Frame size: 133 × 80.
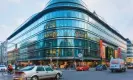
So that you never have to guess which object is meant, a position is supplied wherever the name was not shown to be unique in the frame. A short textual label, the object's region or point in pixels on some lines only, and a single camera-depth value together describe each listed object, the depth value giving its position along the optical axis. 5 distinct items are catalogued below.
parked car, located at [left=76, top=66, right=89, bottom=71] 20.53
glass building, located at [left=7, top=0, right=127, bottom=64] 29.16
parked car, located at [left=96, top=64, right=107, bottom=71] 20.34
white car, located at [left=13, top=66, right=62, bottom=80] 7.86
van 16.28
